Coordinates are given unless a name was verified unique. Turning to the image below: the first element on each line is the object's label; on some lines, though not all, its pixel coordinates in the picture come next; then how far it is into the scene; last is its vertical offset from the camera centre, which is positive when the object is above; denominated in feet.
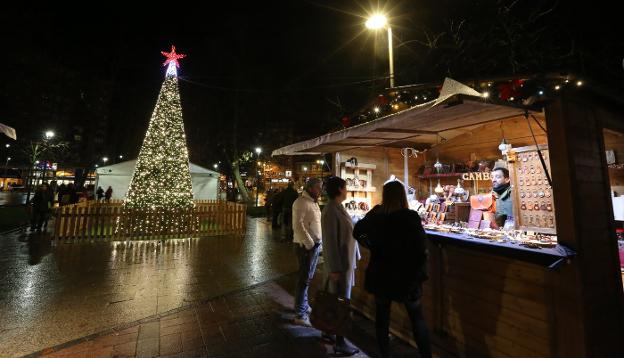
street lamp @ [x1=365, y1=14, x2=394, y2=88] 26.30 +17.38
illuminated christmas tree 33.36 +4.20
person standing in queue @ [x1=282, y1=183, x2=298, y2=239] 32.45 +0.01
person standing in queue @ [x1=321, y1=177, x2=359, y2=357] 10.96 -1.62
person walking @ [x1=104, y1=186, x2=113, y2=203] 53.58 +2.16
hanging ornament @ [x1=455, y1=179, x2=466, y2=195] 18.24 +1.18
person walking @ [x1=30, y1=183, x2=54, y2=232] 36.29 +0.07
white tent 57.28 +6.40
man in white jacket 13.01 -1.33
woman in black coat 8.64 -1.57
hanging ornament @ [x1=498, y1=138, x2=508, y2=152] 15.31 +3.41
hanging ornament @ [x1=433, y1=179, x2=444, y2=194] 19.58 +1.33
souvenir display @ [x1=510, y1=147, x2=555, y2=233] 13.57 +0.85
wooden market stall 7.96 -1.67
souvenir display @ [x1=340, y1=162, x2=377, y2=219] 21.11 +1.77
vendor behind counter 15.59 +0.80
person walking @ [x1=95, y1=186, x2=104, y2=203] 57.30 +2.49
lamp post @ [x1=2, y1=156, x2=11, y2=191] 173.62 +14.25
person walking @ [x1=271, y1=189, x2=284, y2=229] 40.06 -0.14
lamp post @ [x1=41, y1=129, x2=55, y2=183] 63.95 +17.16
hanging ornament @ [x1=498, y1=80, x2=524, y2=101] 10.18 +4.34
